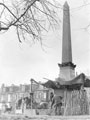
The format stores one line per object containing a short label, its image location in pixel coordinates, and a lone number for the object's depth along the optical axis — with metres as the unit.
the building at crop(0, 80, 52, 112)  64.38
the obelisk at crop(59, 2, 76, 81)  14.76
